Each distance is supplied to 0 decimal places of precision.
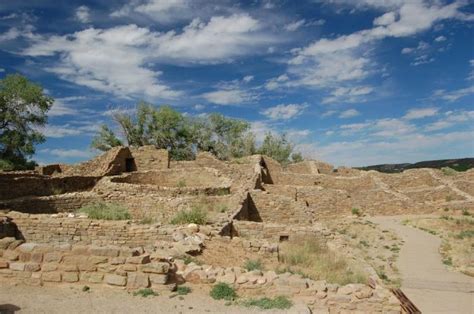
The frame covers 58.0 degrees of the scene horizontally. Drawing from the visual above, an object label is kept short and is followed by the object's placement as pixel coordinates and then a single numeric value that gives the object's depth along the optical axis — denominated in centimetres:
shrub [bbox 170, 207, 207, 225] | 1202
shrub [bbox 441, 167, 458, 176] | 3154
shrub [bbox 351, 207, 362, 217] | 2294
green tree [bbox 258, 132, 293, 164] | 4631
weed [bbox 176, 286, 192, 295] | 741
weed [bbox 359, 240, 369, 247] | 1661
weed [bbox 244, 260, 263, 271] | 883
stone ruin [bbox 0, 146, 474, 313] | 748
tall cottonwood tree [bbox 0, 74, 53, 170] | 2834
